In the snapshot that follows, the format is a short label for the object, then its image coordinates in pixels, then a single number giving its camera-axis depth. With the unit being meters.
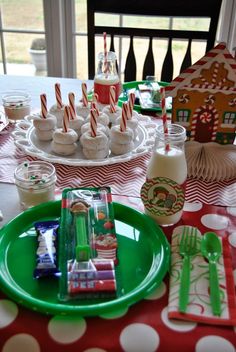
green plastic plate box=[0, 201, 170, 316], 0.54
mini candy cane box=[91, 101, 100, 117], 0.95
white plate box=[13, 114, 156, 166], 0.91
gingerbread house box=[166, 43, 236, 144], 0.84
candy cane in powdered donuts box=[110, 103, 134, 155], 0.93
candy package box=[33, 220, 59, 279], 0.59
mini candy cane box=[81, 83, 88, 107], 1.06
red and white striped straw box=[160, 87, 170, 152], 0.71
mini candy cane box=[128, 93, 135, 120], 0.96
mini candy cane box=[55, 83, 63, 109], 1.00
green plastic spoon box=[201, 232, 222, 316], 0.54
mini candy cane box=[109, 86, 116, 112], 1.02
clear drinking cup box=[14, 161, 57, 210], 0.75
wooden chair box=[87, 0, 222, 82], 1.54
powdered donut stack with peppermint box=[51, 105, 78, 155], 0.92
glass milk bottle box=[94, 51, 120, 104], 1.23
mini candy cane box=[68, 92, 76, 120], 0.96
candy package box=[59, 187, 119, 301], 0.55
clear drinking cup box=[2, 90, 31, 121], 1.11
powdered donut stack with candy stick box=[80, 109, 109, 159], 0.90
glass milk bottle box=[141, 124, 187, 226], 0.70
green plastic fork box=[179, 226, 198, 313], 0.55
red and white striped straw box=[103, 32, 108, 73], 1.27
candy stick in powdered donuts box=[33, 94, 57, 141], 0.96
